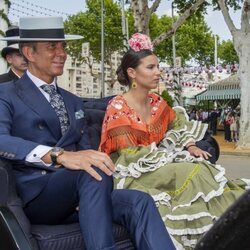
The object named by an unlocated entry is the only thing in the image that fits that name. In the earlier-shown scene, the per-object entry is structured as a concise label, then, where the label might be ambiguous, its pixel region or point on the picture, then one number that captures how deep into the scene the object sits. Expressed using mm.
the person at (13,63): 3497
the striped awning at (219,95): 22201
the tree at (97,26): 33207
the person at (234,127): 17182
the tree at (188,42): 35923
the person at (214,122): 22364
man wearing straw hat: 1705
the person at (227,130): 17784
